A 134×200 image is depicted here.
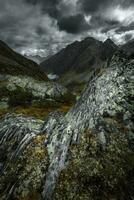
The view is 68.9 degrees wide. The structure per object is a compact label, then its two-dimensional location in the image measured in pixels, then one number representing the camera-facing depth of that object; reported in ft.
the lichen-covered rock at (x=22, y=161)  21.09
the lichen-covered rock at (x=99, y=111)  21.26
